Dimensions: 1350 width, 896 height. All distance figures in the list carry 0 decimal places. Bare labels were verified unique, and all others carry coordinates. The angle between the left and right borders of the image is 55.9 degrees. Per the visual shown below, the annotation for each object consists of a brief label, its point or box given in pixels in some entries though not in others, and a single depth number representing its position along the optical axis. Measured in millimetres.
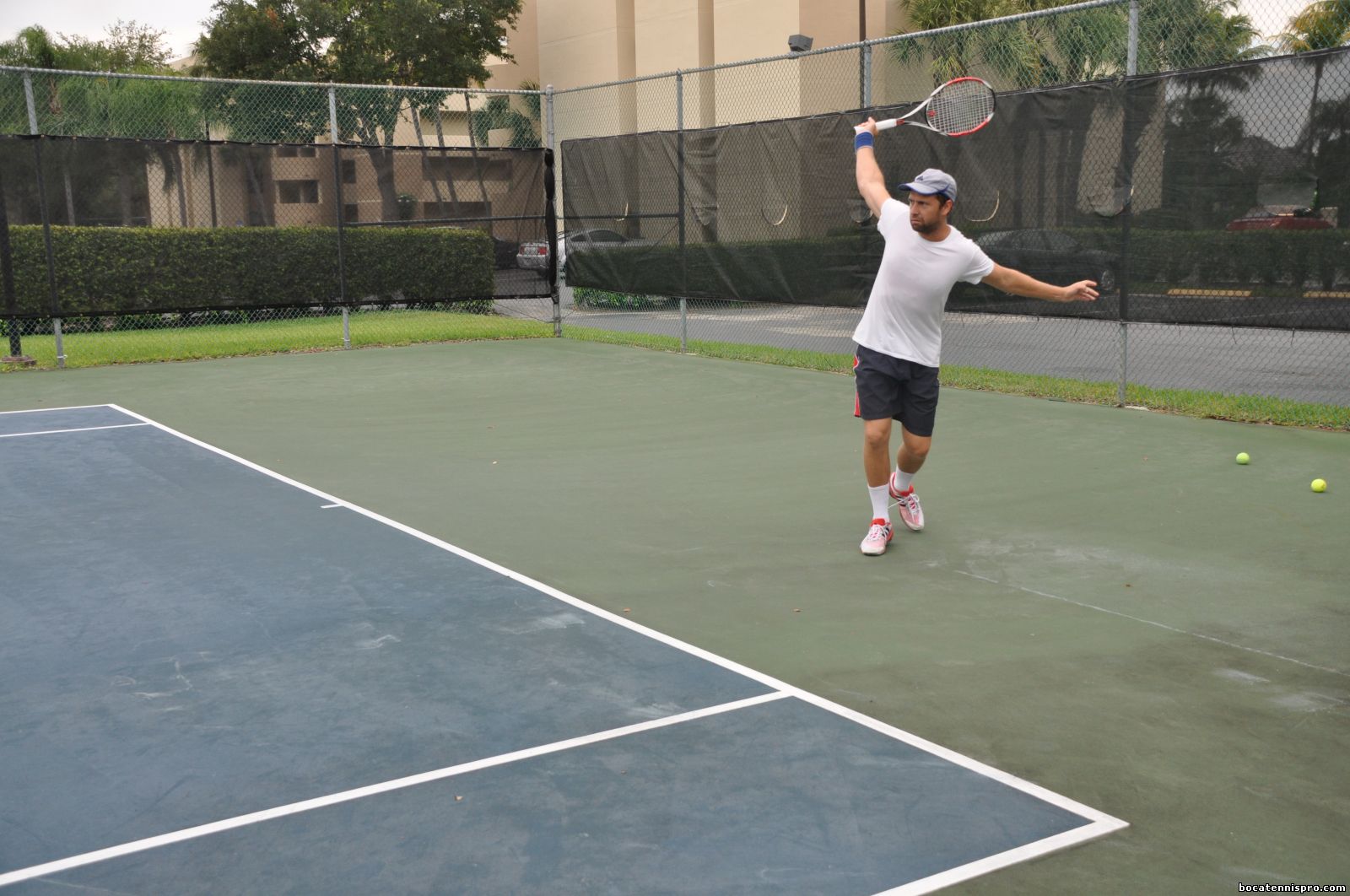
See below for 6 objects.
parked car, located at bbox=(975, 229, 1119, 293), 9336
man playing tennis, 5461
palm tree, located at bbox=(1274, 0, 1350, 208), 7988
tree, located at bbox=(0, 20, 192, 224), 12602
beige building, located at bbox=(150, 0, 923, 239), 13656
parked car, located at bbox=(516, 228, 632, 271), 14617
